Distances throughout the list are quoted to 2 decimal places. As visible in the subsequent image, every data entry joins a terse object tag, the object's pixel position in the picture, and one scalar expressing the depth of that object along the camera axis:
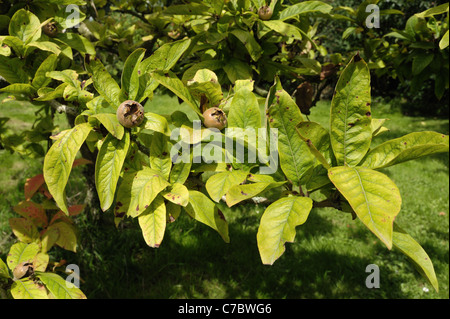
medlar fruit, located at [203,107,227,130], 0.82
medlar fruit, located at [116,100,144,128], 0.79
